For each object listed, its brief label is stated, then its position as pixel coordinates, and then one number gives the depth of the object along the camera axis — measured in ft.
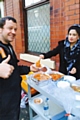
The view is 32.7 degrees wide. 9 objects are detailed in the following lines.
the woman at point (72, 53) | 6.08
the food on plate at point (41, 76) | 4.94
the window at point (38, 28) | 10.13
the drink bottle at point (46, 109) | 4.98
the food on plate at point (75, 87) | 4.15
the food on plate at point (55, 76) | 4.86
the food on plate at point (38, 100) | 5.87
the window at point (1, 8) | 15.80
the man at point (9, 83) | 4.16
